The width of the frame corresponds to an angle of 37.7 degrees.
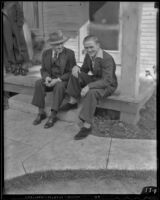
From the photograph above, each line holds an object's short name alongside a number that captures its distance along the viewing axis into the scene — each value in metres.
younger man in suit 2.35
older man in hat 2.17
